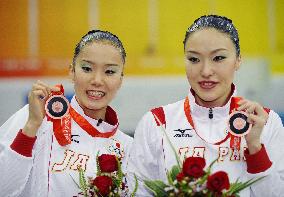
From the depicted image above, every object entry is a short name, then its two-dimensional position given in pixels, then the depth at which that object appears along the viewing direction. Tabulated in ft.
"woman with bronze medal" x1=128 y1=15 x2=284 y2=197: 15.16
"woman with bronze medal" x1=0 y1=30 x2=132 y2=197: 16.72
